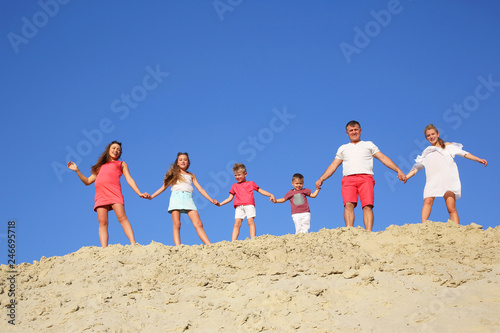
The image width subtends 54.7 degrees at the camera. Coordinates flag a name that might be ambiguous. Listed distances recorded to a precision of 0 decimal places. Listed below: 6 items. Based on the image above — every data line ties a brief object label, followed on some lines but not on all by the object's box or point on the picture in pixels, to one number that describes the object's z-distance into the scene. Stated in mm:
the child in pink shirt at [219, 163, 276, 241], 10141
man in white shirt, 8305
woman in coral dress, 8422
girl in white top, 9188
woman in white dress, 8445
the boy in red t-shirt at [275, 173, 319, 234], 10242
